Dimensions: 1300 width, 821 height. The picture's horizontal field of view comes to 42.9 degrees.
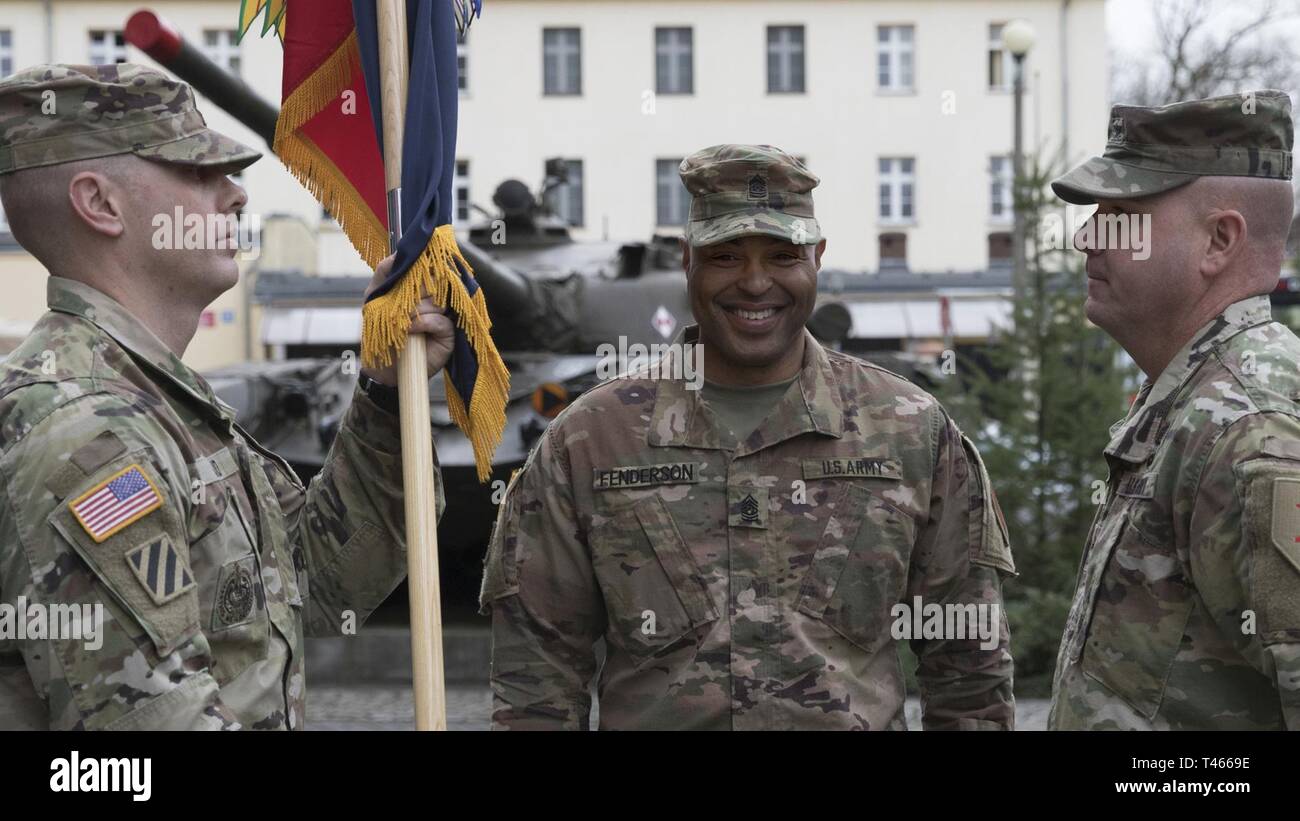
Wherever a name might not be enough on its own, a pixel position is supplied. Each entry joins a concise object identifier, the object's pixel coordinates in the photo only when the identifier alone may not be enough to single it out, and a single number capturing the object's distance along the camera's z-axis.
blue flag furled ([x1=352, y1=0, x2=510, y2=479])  3.36
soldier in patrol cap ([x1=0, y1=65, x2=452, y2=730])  2.64
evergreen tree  9.27
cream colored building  32.09
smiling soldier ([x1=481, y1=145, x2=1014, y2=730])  3.43
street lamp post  10.05
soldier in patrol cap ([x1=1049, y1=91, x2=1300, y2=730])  2.91
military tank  9.62
